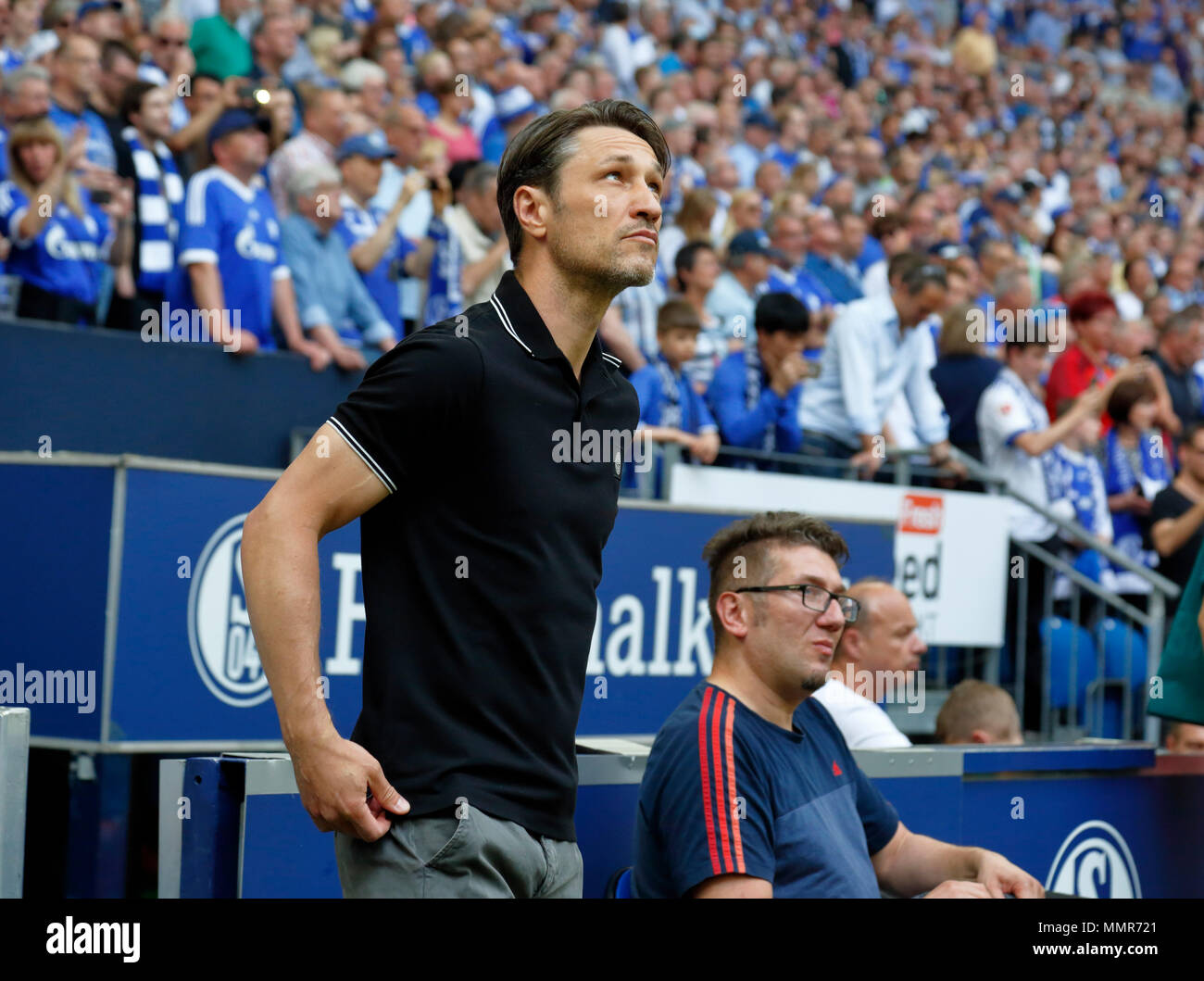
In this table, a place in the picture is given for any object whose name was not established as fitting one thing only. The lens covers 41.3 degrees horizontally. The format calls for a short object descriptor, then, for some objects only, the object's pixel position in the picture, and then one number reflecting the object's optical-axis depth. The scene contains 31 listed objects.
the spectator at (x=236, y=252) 7.27
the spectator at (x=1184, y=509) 8.36
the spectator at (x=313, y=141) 8.41
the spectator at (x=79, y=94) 7.57
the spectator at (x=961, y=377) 8.96
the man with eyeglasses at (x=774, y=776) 3.36
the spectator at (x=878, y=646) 5.48
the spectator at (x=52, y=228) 6.96
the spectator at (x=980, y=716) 5.87
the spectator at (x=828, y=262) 10.98
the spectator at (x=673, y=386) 7.60
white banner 7.61
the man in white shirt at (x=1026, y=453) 8.53
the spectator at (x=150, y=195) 7.55
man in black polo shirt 2.39
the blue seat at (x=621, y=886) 3.67
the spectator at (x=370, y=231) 8.20
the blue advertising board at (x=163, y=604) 5.16
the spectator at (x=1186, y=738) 6.37
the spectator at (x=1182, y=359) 11.10
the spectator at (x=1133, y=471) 9.48
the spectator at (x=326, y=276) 7.81
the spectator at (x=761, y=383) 7.91
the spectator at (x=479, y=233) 7.84
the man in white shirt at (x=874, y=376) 8.46
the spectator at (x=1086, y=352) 9.92
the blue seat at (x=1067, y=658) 8.38
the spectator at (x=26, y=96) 7.08
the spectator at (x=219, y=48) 9.41
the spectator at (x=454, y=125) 9.95
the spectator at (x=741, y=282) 8.98
